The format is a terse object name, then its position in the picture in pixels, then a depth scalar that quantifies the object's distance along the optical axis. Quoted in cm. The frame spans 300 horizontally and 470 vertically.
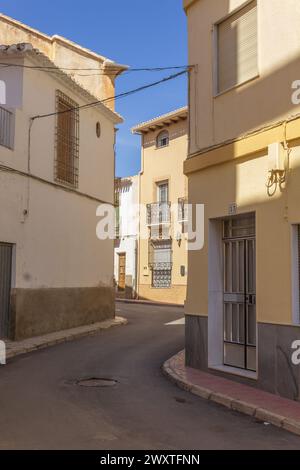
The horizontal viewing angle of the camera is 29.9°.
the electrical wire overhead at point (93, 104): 1037
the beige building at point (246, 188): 778
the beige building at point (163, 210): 2736
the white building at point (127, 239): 3023
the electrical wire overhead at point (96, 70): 1877
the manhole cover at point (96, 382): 843
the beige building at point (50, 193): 1320
